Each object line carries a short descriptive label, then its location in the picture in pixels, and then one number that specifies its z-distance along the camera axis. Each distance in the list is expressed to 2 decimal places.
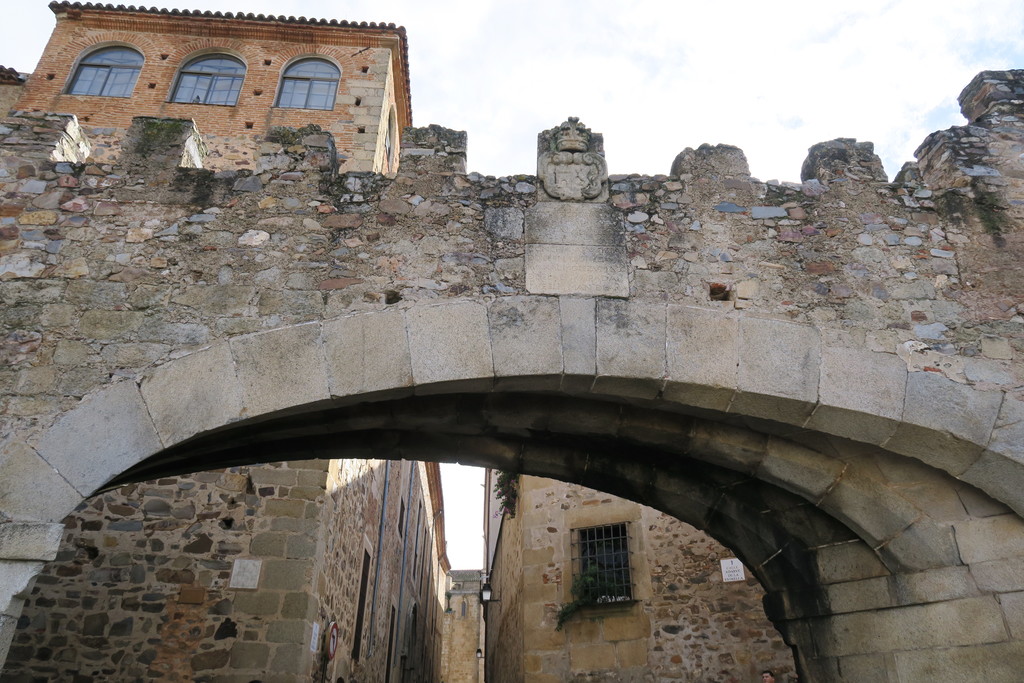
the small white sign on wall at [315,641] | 6.22
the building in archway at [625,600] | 7.51
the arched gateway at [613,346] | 3.06
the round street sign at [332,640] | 6.71
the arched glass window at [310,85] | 12.51
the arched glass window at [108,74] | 12.37
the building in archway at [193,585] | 5.87
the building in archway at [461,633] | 28.34
